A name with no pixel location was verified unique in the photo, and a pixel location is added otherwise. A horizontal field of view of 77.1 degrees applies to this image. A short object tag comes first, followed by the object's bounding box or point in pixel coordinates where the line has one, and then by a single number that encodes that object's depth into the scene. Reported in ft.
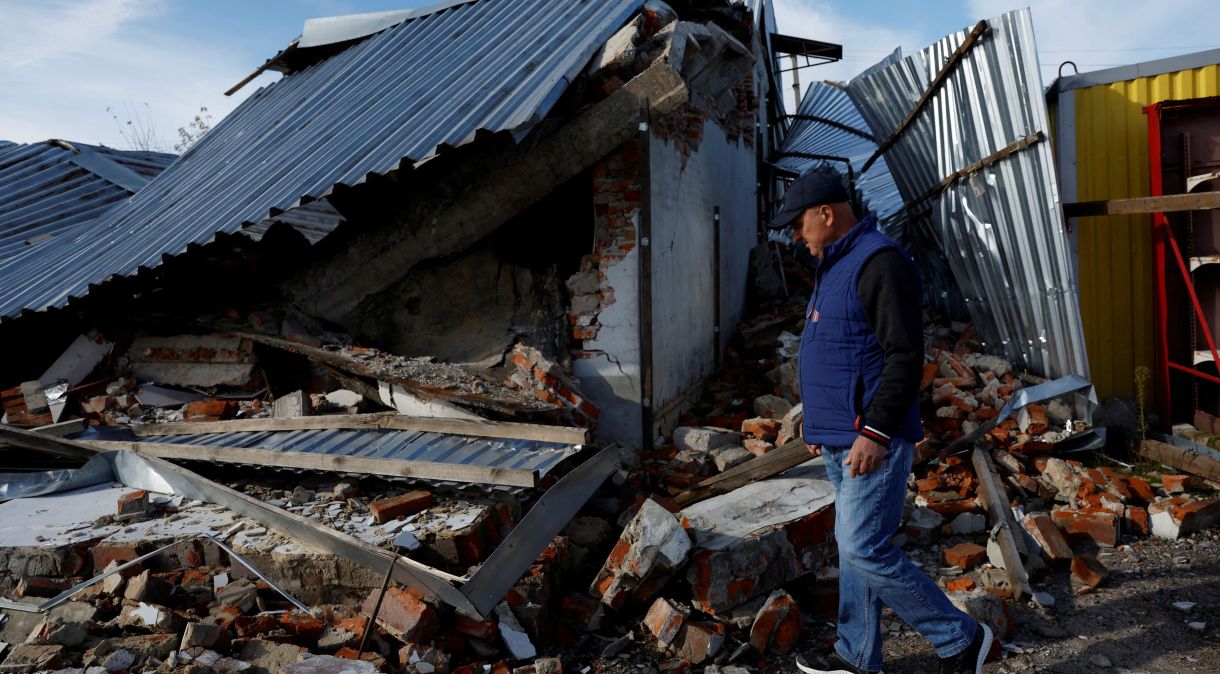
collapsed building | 10.95
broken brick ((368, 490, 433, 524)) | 12.03
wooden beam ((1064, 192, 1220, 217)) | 17.03
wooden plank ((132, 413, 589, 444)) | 13.53
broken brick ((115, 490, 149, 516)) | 12.79
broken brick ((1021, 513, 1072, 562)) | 13.20
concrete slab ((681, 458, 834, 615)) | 11.32
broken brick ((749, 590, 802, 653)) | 10.80
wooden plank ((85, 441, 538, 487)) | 12.05
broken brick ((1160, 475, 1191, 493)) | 15.57
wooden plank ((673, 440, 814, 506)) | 14.70
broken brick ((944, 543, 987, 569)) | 13.25
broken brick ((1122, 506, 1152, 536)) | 14.48
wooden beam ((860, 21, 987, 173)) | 18.75
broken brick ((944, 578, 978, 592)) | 12.43
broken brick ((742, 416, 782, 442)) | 17.56
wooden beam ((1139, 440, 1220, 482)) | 16.06
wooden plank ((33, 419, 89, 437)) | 15.82
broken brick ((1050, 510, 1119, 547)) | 14.15
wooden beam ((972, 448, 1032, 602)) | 12.24
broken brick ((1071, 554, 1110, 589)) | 12.55
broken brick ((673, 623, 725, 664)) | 10.53
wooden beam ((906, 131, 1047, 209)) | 17.53
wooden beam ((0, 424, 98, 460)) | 14.69
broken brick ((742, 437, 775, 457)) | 16.74
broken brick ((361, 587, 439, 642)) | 10.09
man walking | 8.23
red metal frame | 18.72
